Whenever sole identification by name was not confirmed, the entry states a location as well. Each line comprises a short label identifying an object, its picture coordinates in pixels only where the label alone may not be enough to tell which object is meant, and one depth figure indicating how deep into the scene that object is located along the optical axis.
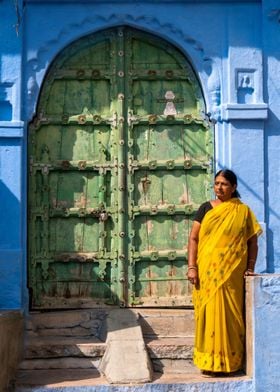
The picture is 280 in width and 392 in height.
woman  6.43
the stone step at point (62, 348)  6.83
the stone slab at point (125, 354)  6.41
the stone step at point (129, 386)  6.29
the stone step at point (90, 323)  7.21
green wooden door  7.51
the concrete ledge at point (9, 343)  6.32
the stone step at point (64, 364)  6.78
